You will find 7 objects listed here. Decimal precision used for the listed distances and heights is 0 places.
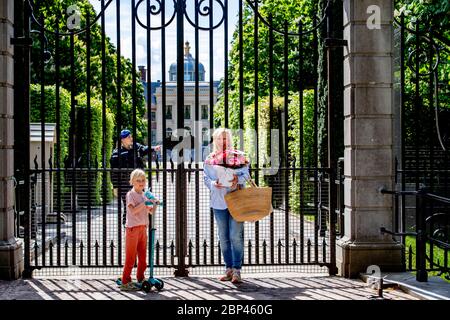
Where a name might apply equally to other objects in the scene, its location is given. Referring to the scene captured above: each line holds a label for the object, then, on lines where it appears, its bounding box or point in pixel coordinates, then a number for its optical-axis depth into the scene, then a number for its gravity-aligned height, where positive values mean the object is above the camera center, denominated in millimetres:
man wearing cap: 7102 +143
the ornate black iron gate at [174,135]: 6938 +381
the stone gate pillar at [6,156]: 6805 +151
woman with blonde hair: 6609 -163
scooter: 6293 -1165
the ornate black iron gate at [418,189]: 6312 -247
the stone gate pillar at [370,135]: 6957 +363
